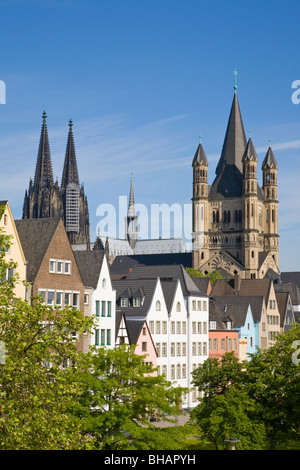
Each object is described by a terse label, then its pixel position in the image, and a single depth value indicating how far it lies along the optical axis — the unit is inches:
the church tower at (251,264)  7706.7
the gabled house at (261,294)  4113.9
